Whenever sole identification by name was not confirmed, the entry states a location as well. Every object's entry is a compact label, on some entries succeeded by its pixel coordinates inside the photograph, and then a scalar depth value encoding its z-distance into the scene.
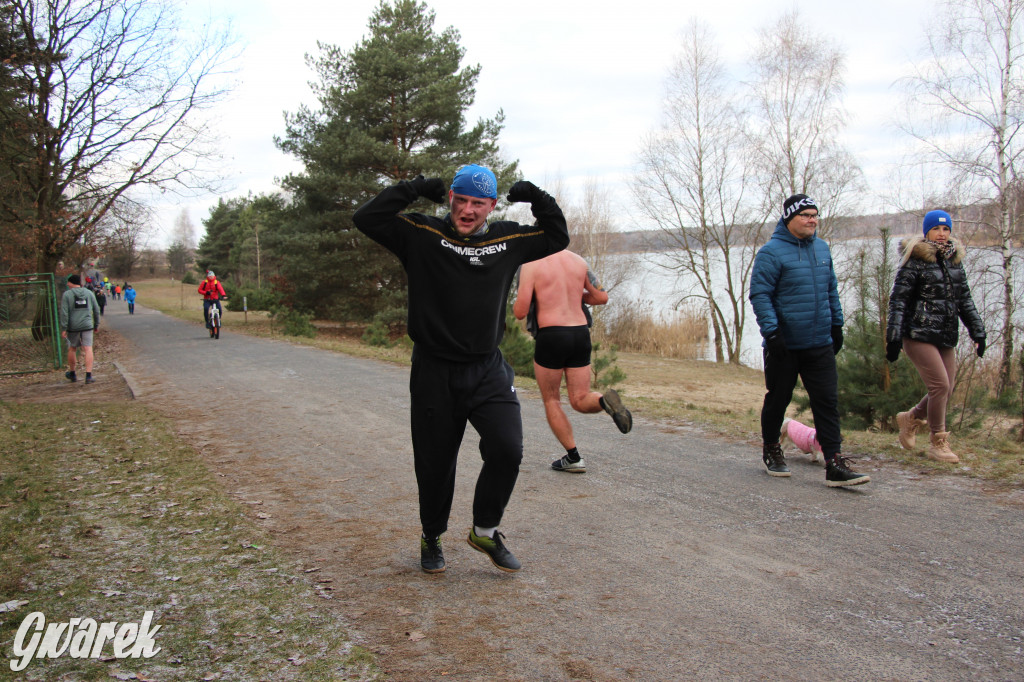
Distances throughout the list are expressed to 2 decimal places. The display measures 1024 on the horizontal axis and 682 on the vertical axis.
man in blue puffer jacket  5.56
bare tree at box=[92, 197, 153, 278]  22.88
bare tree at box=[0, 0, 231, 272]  19.88
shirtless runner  5.80
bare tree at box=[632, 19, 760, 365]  33.03
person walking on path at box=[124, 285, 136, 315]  43.67
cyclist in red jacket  21.02
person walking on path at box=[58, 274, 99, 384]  12.50
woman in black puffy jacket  6.14
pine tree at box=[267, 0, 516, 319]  24.77
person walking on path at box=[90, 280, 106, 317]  38.31
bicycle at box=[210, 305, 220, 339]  20.53
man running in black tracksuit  3.60
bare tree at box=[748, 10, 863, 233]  29.31
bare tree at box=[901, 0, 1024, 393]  16.95
